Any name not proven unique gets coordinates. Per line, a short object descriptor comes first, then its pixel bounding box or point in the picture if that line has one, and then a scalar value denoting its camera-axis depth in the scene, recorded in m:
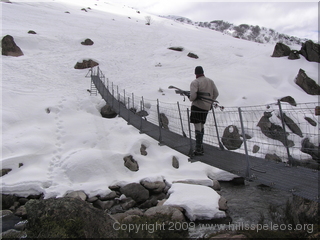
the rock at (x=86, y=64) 12.05
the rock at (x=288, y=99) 10.12
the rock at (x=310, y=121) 8.87
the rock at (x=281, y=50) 15.05
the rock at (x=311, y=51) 13.86
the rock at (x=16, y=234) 2.77
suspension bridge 2.89
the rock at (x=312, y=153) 7.27
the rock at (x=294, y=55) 14.19
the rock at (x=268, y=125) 8.31
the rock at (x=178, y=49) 16.25
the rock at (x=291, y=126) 8.05
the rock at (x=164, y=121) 8.11
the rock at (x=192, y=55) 15.31
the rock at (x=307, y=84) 11.62
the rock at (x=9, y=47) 11.45
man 4.07
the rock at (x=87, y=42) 15.23
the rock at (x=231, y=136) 7.72
